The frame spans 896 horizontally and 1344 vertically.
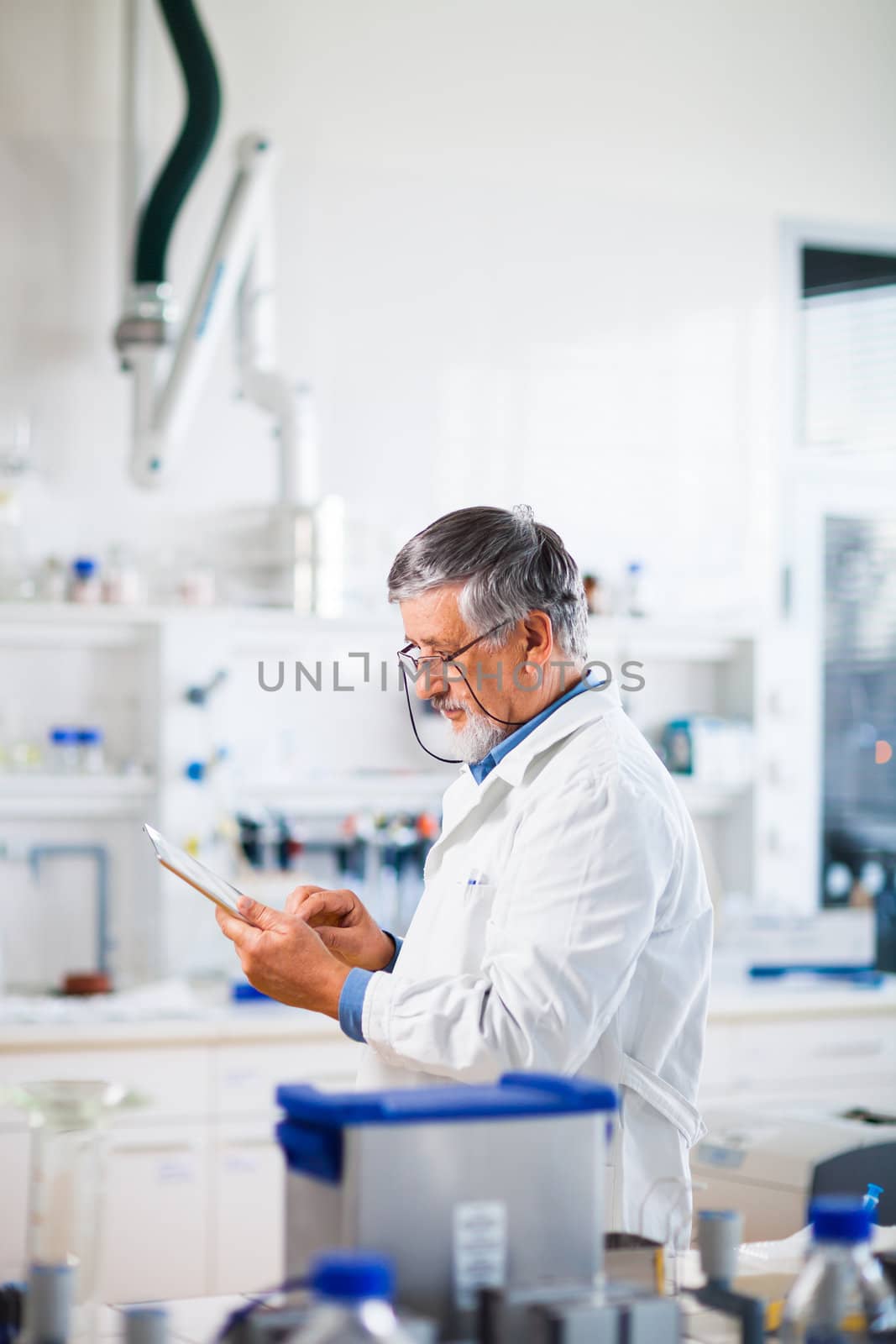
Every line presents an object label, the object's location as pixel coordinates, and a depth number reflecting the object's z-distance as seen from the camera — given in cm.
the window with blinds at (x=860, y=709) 457
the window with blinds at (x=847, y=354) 464
